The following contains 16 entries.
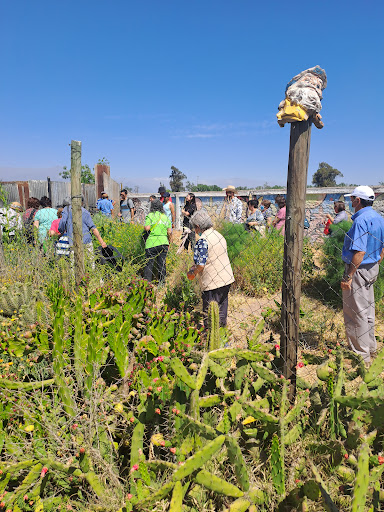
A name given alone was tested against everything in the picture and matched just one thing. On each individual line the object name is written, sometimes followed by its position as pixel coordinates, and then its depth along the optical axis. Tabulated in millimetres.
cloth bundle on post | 2008
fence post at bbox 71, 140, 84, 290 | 3350
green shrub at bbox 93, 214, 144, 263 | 6594
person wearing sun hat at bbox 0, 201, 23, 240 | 5162
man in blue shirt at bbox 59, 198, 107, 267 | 4723
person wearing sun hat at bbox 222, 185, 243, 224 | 7594
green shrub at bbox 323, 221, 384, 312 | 5355
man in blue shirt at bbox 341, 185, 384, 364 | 3246
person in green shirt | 5641
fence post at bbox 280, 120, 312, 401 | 2096
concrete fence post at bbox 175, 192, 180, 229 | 15234
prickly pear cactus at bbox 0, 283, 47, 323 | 3262
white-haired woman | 3500
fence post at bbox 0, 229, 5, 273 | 4442
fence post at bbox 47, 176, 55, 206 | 9703
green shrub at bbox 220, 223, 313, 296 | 5996
